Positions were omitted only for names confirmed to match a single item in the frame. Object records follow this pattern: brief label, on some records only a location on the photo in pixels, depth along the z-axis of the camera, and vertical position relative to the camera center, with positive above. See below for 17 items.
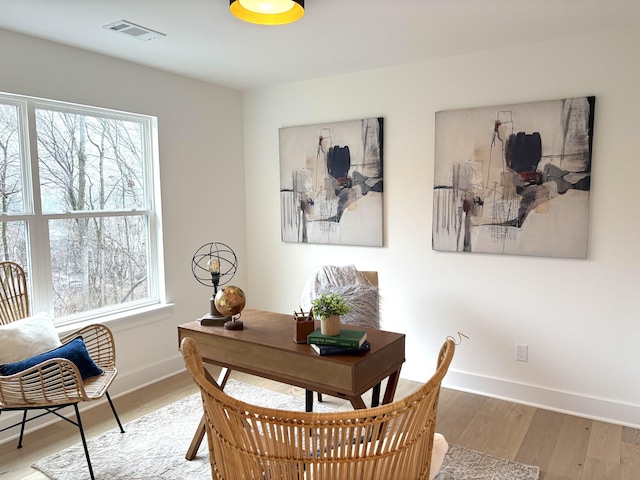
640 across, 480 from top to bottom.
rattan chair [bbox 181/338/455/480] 1.22 -0.65
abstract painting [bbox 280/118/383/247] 3.78 +0.13
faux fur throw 3.24 -0.65
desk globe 2.50 -0.56
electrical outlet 3.28 -1.08
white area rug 2.45 -1.43
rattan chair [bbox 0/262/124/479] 2.30 -0.94
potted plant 2.18 -0.53
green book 2.09 -0.63
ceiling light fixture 2.10 +0.86
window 2.96 -0.03
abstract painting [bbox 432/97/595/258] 3.00 +0.12
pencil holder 2.25 -0.62
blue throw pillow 2.41 -0.84
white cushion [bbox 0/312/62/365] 2.47 -0.75
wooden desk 2.03 -0.74
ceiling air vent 2.69 +1.00
